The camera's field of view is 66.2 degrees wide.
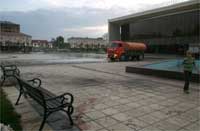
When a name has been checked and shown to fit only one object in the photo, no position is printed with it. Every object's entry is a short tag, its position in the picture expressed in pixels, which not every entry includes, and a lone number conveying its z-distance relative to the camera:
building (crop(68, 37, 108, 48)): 95.20
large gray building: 28.22
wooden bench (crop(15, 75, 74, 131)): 2.96
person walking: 5.44
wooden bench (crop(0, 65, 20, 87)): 6.45
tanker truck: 18.86
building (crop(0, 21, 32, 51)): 71.92
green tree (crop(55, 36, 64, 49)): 77.73
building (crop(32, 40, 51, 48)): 82.68
